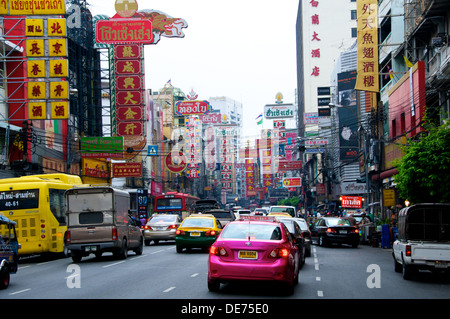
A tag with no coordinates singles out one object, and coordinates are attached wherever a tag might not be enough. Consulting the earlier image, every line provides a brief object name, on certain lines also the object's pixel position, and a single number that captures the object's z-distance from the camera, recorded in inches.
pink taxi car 488.4
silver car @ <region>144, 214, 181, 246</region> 1264.8
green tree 930.7
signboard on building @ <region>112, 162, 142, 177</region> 1947.6
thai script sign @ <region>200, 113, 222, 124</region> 6008.9
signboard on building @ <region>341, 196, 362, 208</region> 2035.1
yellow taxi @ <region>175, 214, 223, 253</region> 991.6
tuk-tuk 561.6
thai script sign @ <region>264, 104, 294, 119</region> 5221.5
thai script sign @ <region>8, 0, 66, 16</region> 1195.9
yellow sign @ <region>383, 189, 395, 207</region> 1322.6
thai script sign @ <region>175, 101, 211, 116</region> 3887.8
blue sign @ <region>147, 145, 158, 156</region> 2152.3
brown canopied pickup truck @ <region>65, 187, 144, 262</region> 868.0
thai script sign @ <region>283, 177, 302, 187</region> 3769.7
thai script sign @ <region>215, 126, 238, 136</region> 7155.5
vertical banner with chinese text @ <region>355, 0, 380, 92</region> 1529.3
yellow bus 943.7
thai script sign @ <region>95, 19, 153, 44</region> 1843.0
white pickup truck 604.7
